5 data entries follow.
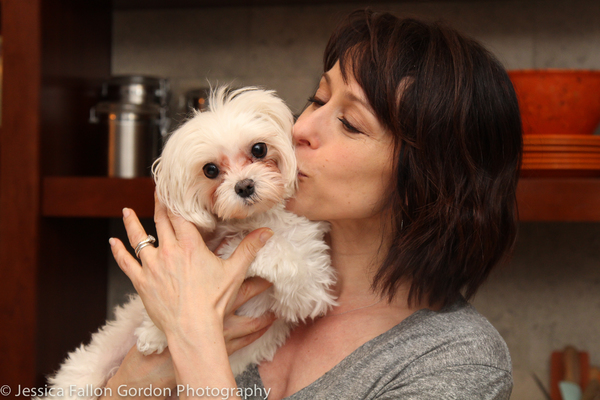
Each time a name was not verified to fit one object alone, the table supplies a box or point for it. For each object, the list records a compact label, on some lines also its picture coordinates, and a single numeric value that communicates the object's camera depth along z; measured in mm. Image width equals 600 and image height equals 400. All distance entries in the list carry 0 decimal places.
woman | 941
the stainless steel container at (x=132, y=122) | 1641
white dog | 998
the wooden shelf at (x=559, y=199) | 1363
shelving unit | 1390
